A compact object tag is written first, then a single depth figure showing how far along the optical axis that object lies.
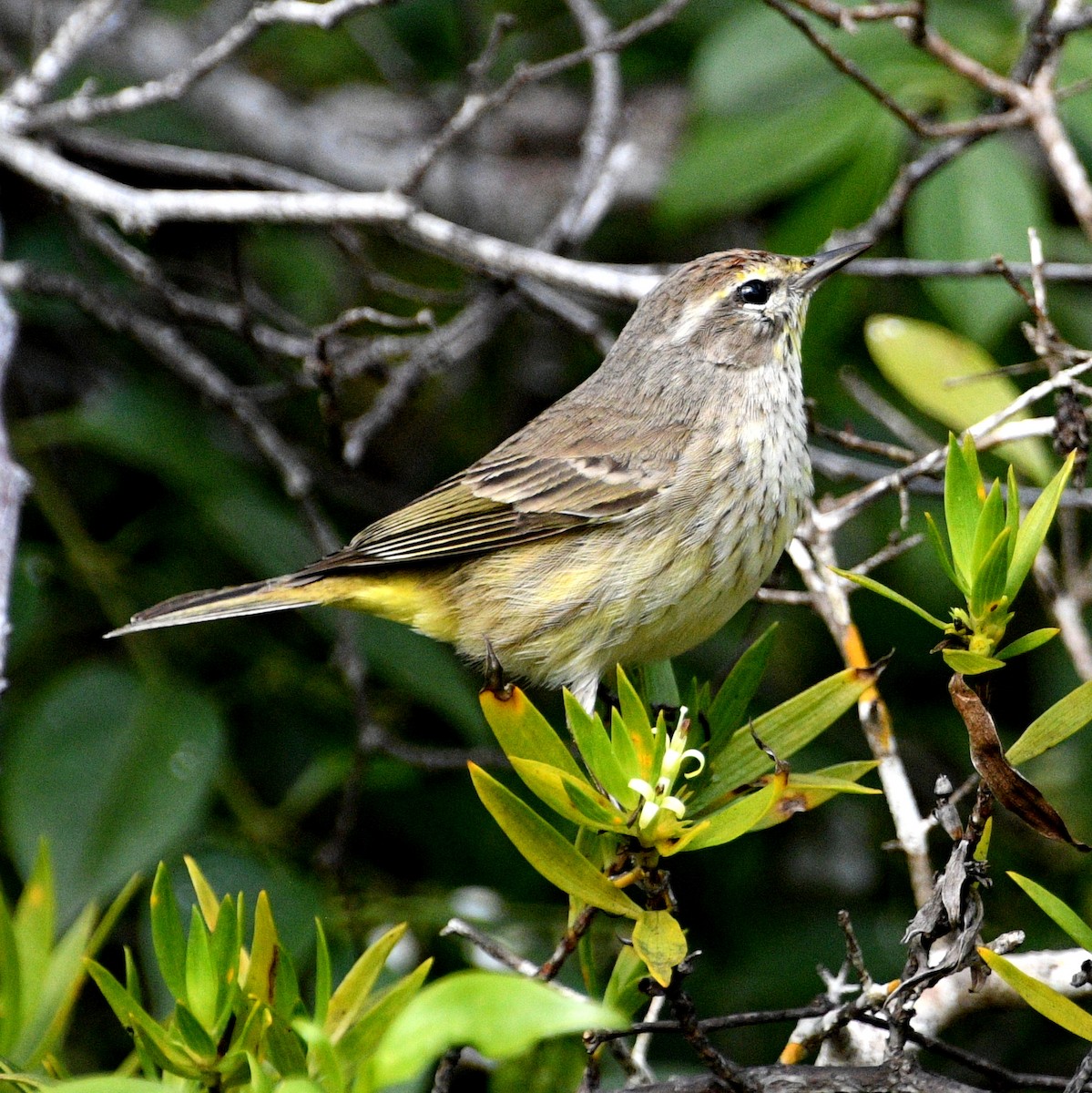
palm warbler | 4.74
